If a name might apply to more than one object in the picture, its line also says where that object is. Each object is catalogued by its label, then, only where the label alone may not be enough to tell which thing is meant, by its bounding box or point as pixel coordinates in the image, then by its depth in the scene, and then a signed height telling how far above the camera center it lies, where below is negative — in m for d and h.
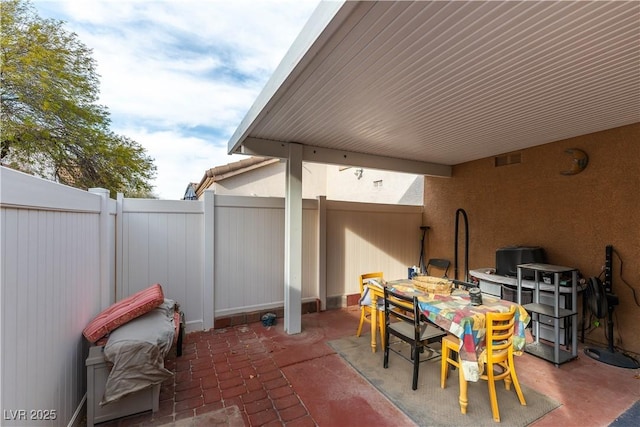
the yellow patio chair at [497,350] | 2.29 -1.18
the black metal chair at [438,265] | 5.83 -1.10
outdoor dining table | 2.30 -0.95
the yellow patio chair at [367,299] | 3.60 -1.17
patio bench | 2.18 -1.21
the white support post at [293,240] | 4.11 -0.40
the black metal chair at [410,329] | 2.70 -1.24
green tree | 6.18 +2.52
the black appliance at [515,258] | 4.08 -0.65
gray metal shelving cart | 3.24 -1.15
